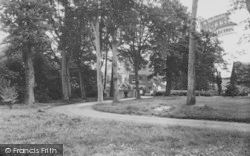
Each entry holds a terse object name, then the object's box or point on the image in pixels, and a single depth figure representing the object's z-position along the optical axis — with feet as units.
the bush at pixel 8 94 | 69.05
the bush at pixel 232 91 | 147.90
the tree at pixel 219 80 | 189.18
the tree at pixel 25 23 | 85.25
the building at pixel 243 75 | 119.35
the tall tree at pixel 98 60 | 98.63
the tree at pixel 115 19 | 89.97
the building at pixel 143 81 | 291.99
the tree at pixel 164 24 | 111.86
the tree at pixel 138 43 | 111.96
